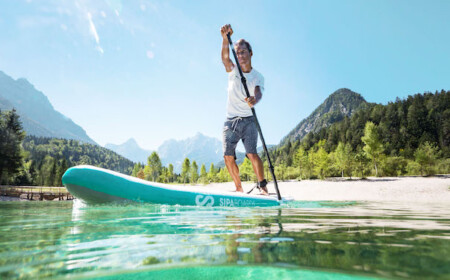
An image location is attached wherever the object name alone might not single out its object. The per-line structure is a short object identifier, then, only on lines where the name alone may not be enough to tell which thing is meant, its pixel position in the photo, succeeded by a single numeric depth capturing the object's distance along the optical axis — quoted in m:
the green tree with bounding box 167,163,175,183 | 79.03
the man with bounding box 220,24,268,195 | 5.29
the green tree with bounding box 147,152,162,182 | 62.59
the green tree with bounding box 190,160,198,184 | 68.93
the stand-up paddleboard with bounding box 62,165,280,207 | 3.43
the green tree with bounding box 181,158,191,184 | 64.94
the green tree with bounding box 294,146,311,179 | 41.75
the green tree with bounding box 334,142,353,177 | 34.50
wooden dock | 27.34
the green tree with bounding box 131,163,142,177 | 91.23
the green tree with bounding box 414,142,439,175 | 30.28
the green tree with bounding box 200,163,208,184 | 68.71
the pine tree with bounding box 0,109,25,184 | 26.53
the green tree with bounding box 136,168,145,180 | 74.07
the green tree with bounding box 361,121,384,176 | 30.09
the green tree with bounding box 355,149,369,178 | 33.53
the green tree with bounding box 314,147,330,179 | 39.12
